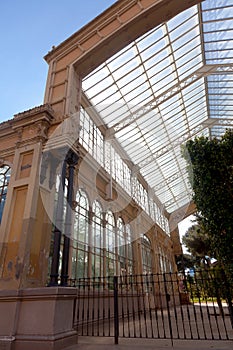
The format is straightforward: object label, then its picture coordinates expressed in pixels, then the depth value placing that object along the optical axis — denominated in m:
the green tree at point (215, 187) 6.36
